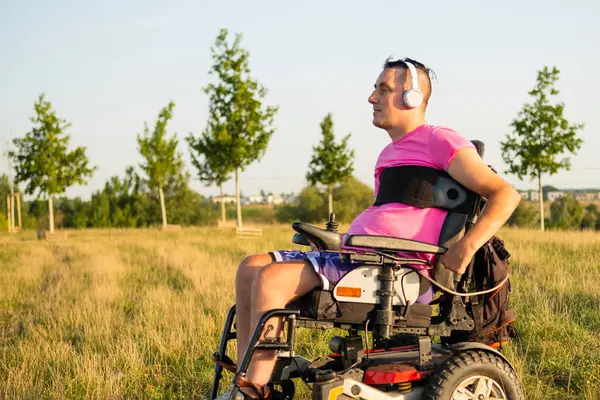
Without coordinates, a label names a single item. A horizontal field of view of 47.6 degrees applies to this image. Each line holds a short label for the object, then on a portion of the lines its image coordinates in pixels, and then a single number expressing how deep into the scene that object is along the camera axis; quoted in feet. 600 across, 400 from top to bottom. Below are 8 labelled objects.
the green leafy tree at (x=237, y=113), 86.02
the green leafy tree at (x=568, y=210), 179.08
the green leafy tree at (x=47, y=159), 102.63
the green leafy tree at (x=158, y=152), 118.93
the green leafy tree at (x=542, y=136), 87.97
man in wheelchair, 9.85
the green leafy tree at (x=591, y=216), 184.32
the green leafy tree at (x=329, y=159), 111.45
